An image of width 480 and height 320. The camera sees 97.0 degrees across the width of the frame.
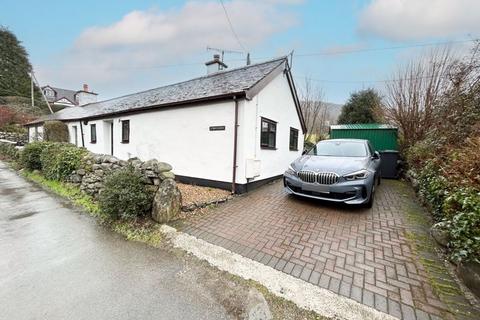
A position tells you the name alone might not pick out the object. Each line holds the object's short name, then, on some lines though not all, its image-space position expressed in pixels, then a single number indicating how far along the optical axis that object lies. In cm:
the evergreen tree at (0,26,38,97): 3269
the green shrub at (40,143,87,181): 733
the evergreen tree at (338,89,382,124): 1717
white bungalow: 656
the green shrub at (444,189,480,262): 236
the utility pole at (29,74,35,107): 3302
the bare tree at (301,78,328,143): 2036
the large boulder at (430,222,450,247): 310
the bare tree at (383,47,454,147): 863
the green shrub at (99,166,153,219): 431
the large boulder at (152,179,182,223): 438
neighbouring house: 4241
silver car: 467
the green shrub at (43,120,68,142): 1542
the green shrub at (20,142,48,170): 962
